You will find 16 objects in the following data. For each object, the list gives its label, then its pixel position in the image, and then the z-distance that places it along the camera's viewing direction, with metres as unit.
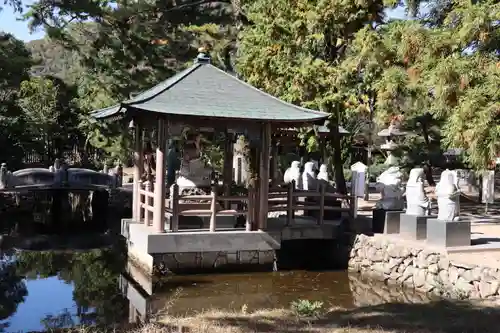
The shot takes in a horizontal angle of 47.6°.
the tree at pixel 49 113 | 28.33
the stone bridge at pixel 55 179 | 20.16
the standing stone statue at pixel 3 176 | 19.89
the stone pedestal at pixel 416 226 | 11.20
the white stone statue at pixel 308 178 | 14.96
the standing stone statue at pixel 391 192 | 12.49
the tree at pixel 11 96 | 21.28
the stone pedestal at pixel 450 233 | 10.30
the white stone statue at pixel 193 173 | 13.58
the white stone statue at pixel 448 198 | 10.40
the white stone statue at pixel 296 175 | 15.51
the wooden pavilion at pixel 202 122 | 11.08
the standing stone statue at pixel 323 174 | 15.76
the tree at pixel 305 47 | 15.06
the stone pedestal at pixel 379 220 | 12.46
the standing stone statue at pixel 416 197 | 11.27
